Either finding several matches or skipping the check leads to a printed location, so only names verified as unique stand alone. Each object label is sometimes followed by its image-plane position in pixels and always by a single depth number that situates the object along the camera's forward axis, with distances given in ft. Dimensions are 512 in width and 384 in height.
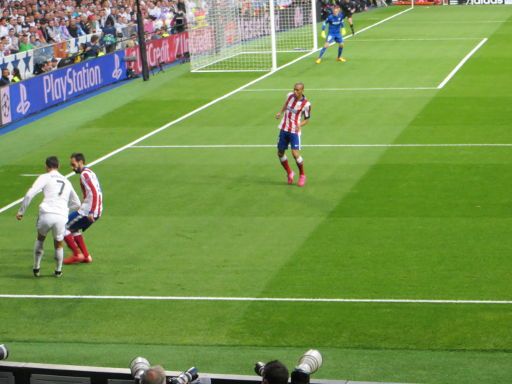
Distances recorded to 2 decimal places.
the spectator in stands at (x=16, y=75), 110.11
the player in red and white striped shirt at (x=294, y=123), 76.95
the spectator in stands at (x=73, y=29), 141.38
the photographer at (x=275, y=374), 25.22
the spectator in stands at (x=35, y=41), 126.97
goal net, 141.38
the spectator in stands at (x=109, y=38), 131.08
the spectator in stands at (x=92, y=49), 125.77
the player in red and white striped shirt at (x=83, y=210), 60.54
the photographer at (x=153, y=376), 25.29
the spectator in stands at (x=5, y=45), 118.01
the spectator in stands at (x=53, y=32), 136.75
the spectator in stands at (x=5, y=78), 104.04
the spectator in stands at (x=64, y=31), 140.04
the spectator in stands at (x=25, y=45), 123.26
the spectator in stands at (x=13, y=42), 122.11
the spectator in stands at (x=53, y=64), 116.49
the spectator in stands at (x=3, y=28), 127.24
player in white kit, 57.88
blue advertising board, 105.50
